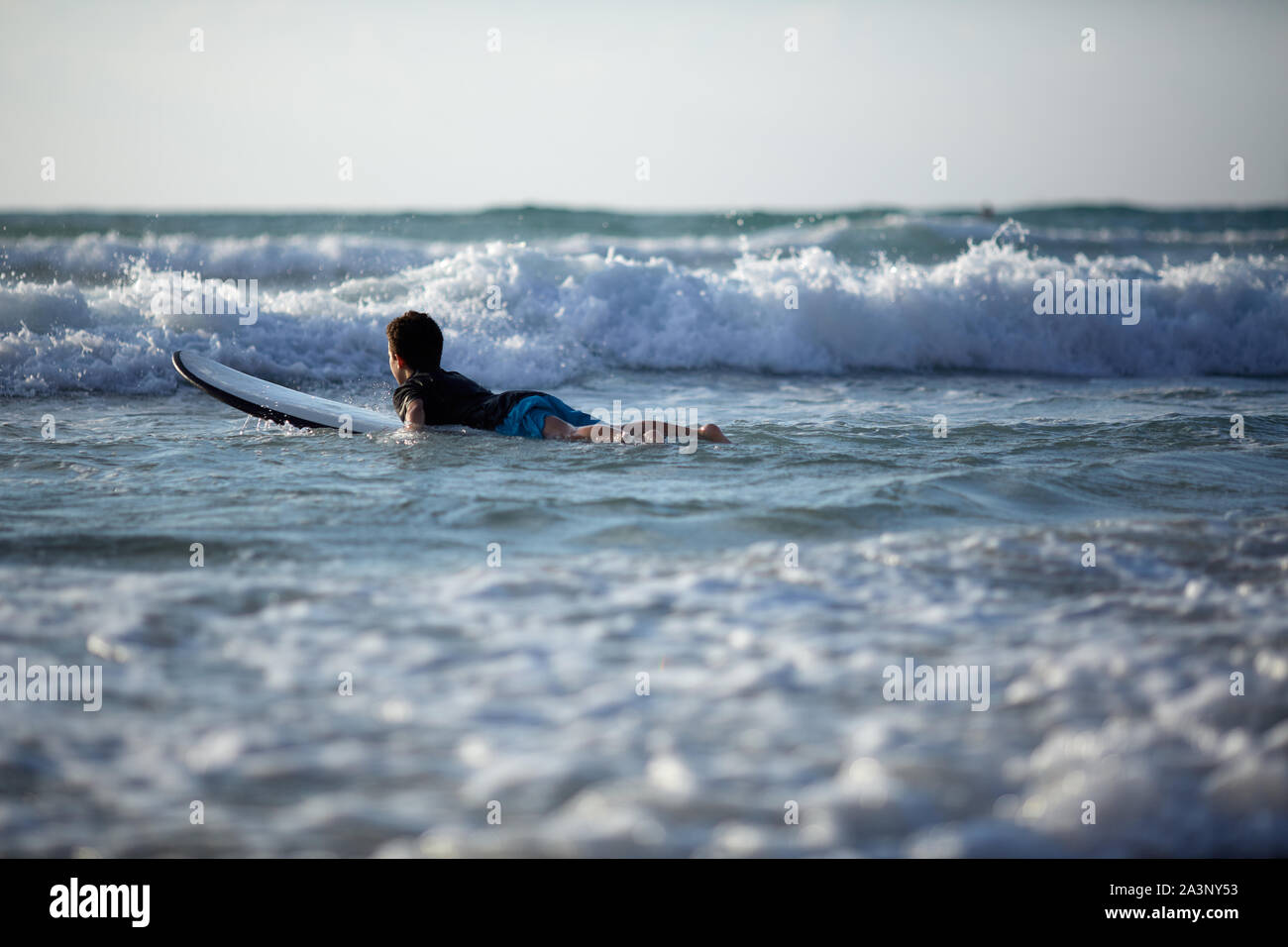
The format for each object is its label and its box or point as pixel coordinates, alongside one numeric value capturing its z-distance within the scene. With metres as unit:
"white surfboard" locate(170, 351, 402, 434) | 6.73
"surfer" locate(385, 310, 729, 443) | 6.23
